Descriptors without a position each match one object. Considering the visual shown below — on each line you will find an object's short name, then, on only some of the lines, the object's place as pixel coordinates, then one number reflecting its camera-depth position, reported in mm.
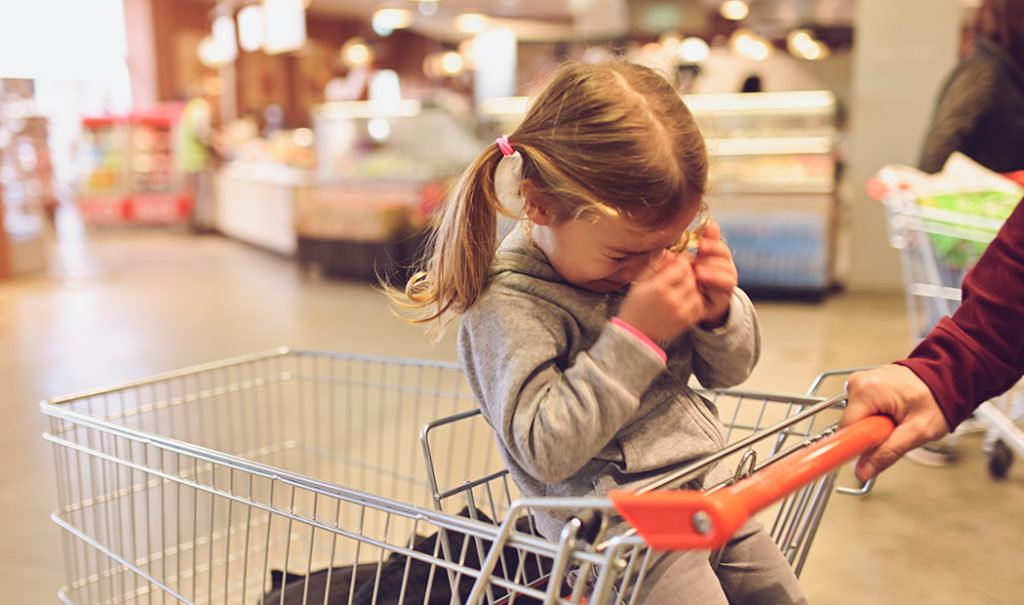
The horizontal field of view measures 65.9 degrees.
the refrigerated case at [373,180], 6609
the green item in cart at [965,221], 2150
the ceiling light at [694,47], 12005
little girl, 967
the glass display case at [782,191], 5504
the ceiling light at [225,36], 11432
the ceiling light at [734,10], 11350
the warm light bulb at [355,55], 16891
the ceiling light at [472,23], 15988
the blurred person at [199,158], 10195
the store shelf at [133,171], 10805
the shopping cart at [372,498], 740
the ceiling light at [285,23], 8867
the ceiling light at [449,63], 18938
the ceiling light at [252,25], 10086
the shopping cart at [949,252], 2209
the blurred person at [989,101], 2850
